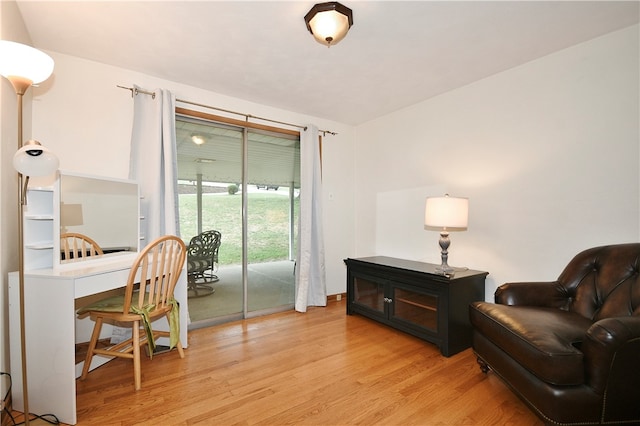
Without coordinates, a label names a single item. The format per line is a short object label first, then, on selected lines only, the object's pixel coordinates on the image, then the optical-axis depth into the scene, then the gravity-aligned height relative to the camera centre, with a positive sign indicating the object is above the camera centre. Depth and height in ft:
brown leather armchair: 4.51 -2.23
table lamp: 8.16 +0.00
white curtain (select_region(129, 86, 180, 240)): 8.66 +1.67
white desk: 5.35 -2.29
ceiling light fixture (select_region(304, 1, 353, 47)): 5.80 +3.98
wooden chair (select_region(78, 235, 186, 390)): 6.40 -2.06
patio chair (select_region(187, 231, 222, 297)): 10.02 -1.65
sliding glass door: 10.02 +0.13
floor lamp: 4.60 +2.06
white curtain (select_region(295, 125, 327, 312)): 11.76 -0.71
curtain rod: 8.63 +3.69
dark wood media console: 7.93 -2.60
